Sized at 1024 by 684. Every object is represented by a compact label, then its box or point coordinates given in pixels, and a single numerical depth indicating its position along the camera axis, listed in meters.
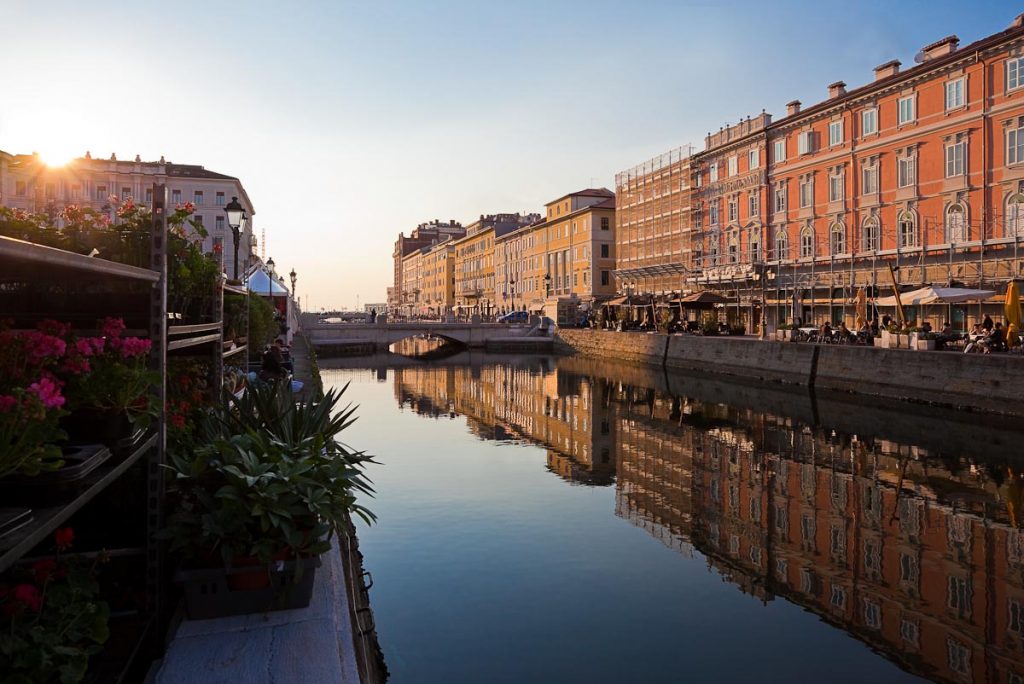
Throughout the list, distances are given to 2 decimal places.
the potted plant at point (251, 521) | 4.43
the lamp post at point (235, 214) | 12.99
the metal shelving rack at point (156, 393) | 3.93
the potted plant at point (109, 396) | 4.08
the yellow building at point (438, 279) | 125.75
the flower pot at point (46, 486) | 3.23
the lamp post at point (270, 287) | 21.83
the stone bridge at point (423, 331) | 58.78
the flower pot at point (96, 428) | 4.12
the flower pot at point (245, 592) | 4.43
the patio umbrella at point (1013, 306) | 23.45
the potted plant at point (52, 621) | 3.36
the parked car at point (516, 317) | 74.11
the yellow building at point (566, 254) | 72.12
